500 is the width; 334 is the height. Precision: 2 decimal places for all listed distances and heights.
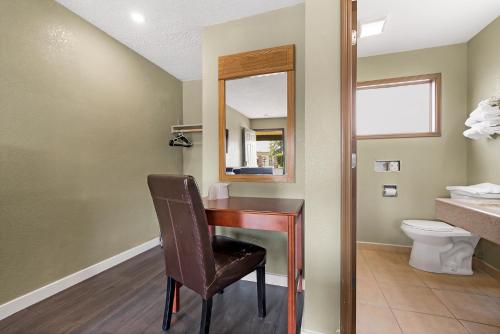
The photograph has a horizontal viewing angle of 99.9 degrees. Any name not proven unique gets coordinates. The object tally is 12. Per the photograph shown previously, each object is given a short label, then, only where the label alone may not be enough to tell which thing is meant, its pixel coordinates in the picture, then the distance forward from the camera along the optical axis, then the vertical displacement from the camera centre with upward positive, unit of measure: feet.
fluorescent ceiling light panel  6.61 +4.44
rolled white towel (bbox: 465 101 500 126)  5.95 +1.46
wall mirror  6.20 +1.51
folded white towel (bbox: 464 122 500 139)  6.03 +0.96
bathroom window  8.09 +2.30
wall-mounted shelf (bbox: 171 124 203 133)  9.61 +1.70
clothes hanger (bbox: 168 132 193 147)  9.97 +1.14
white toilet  6.61 -2.74
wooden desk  4.17 -1.14
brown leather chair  3.62 -1.65
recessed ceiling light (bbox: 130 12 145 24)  6.41 +4.58
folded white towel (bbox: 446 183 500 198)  4.87 -0.70
